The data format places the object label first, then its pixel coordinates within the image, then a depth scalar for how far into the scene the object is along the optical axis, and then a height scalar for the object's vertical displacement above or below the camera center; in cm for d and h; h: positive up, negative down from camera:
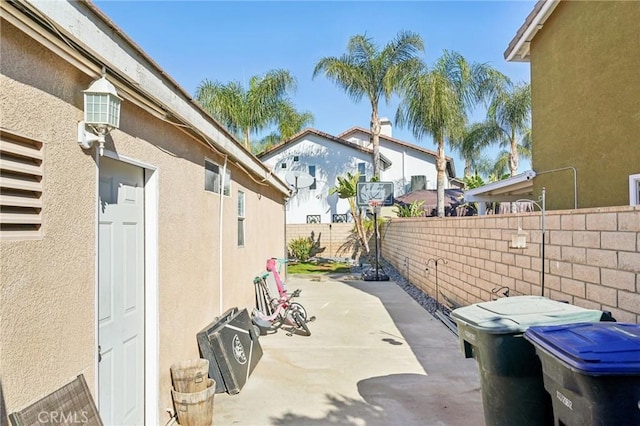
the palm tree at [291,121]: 2658 +690
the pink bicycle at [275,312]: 813 -194
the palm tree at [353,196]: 2206 +132
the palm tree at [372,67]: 2203 +849
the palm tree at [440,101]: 2014 +596
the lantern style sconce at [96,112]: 289 +78
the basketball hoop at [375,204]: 1748 +69
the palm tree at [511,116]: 2561 +673
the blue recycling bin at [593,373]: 224 -89
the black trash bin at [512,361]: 323 -116
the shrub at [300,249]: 2409 -170
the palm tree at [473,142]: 2956 +571
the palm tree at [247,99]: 2502 +748
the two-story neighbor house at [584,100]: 695 +235
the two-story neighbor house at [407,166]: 3197 +430
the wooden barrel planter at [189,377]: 436 -167
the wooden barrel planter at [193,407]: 423 -194
